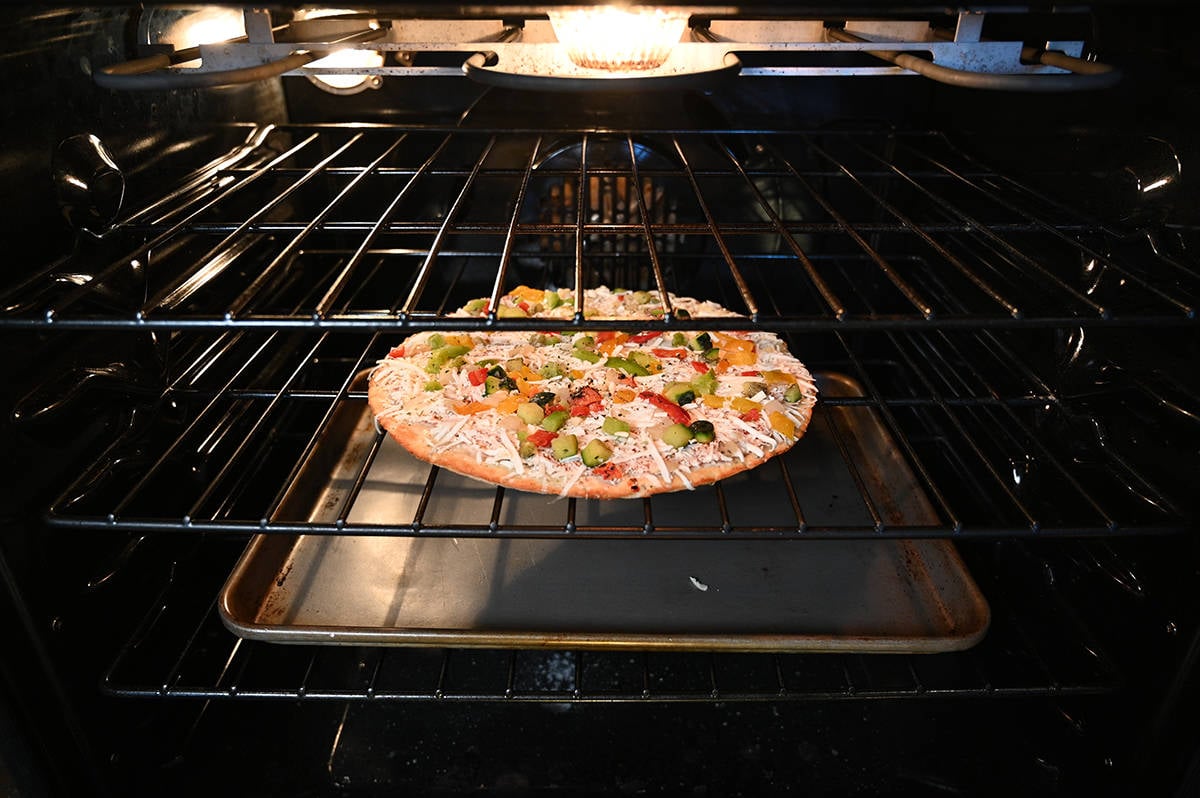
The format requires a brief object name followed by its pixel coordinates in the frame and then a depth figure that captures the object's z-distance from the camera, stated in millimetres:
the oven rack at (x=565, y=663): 597
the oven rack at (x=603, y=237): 471
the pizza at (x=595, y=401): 574
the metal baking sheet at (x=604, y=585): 549
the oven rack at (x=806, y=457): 501
